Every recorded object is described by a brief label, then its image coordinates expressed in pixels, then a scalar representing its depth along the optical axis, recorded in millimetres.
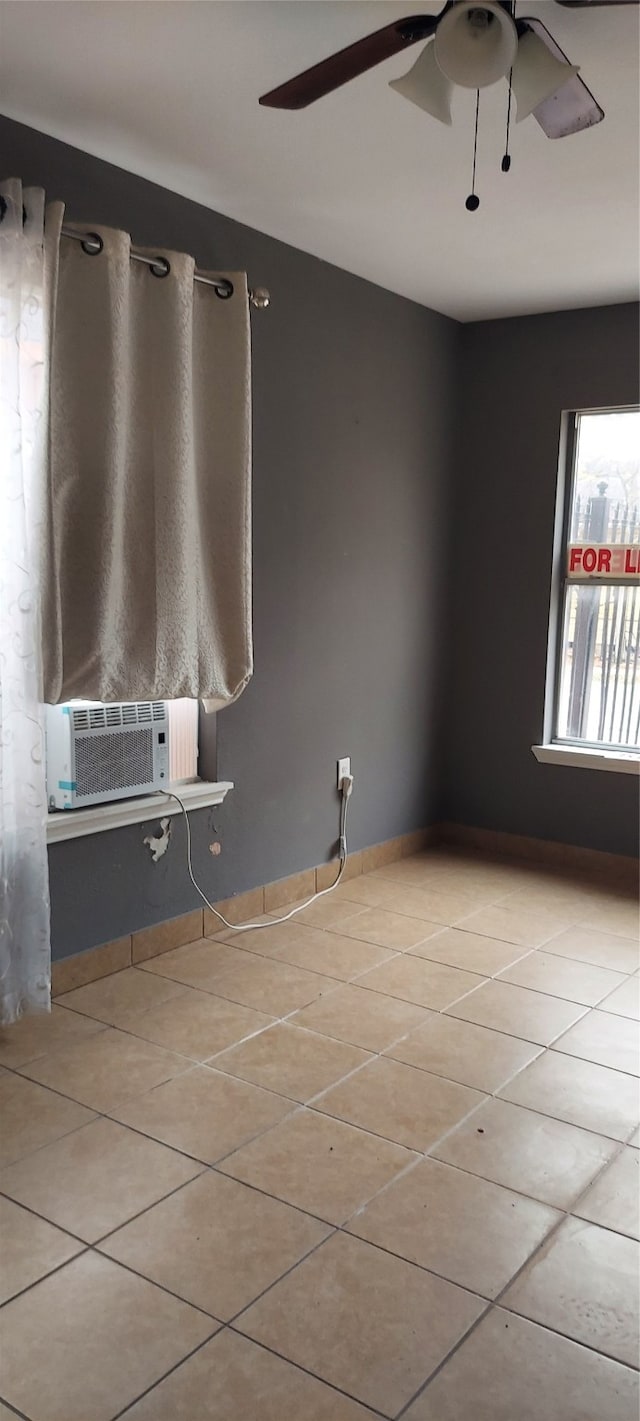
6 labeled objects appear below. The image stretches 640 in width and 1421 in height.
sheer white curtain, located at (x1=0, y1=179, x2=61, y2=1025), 2428
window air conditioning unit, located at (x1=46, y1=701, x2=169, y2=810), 2891
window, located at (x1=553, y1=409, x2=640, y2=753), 4227
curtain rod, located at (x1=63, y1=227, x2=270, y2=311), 2596
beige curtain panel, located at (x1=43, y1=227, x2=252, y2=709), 2643
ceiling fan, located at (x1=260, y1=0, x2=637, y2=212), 1725
